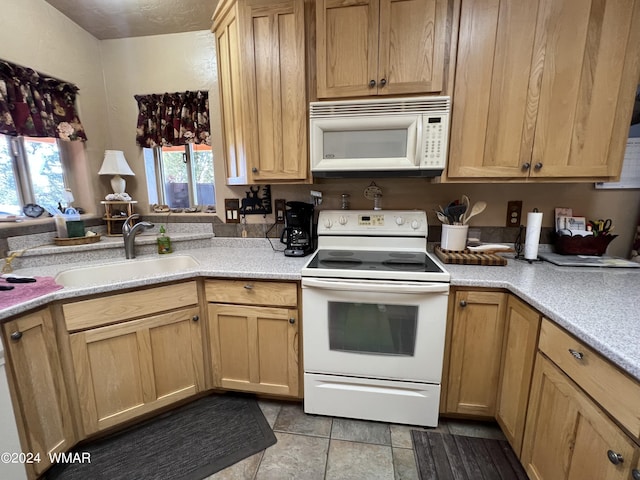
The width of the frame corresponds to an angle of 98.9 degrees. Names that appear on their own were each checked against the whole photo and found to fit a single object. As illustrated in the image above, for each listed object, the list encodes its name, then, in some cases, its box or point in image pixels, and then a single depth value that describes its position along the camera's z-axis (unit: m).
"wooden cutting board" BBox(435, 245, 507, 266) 1.55
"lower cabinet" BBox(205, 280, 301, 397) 1.55
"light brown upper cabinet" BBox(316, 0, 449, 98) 1.42
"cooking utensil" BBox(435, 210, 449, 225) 1.75
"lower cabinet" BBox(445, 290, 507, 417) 1.37
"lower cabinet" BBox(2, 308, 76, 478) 1.11
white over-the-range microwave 1.47
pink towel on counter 1.12
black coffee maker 1.78
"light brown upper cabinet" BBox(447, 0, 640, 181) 1.31
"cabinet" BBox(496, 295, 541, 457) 1.18
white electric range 1.39
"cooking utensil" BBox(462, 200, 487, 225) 1.72
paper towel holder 1.66
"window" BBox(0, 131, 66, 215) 1.71
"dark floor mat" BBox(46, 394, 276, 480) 1.32
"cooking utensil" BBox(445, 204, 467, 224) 1.70
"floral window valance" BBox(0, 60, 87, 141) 1.59
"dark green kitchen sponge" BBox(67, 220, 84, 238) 1.80
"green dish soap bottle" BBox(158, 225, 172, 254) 1.94
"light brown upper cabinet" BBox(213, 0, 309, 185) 1.56
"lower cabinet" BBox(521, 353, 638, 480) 0.75
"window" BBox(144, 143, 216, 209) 2.30
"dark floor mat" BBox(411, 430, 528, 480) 1.29
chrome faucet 1.80
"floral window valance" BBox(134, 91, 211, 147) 2.12
